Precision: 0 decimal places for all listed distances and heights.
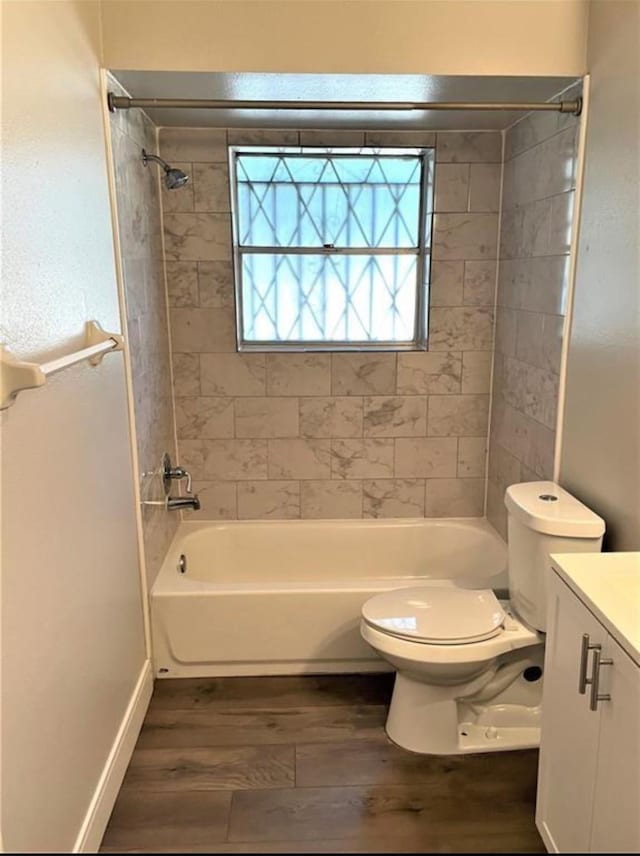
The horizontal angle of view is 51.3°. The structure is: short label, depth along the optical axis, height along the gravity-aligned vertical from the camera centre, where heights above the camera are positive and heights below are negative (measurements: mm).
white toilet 2031 -1114
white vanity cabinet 1279 -901
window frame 2913 +116
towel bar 1190 -172
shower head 2564 +380
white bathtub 2500 -1288
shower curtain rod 2109 +535
